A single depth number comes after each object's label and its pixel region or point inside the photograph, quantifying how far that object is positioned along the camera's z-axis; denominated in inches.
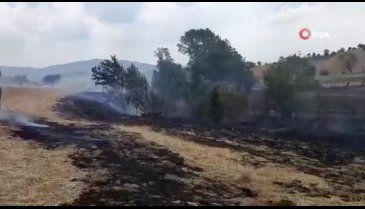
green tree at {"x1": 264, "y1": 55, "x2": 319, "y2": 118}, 1860.2
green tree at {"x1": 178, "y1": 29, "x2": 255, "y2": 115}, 2600.9
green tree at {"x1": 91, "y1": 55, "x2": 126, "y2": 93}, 2145.7
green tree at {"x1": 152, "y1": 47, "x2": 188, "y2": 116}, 2362.2
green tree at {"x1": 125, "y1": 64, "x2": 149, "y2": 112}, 2086.6
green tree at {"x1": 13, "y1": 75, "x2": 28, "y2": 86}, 4621.3
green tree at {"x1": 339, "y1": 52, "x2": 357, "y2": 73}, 3161.9
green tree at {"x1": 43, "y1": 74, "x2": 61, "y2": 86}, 5187.0
